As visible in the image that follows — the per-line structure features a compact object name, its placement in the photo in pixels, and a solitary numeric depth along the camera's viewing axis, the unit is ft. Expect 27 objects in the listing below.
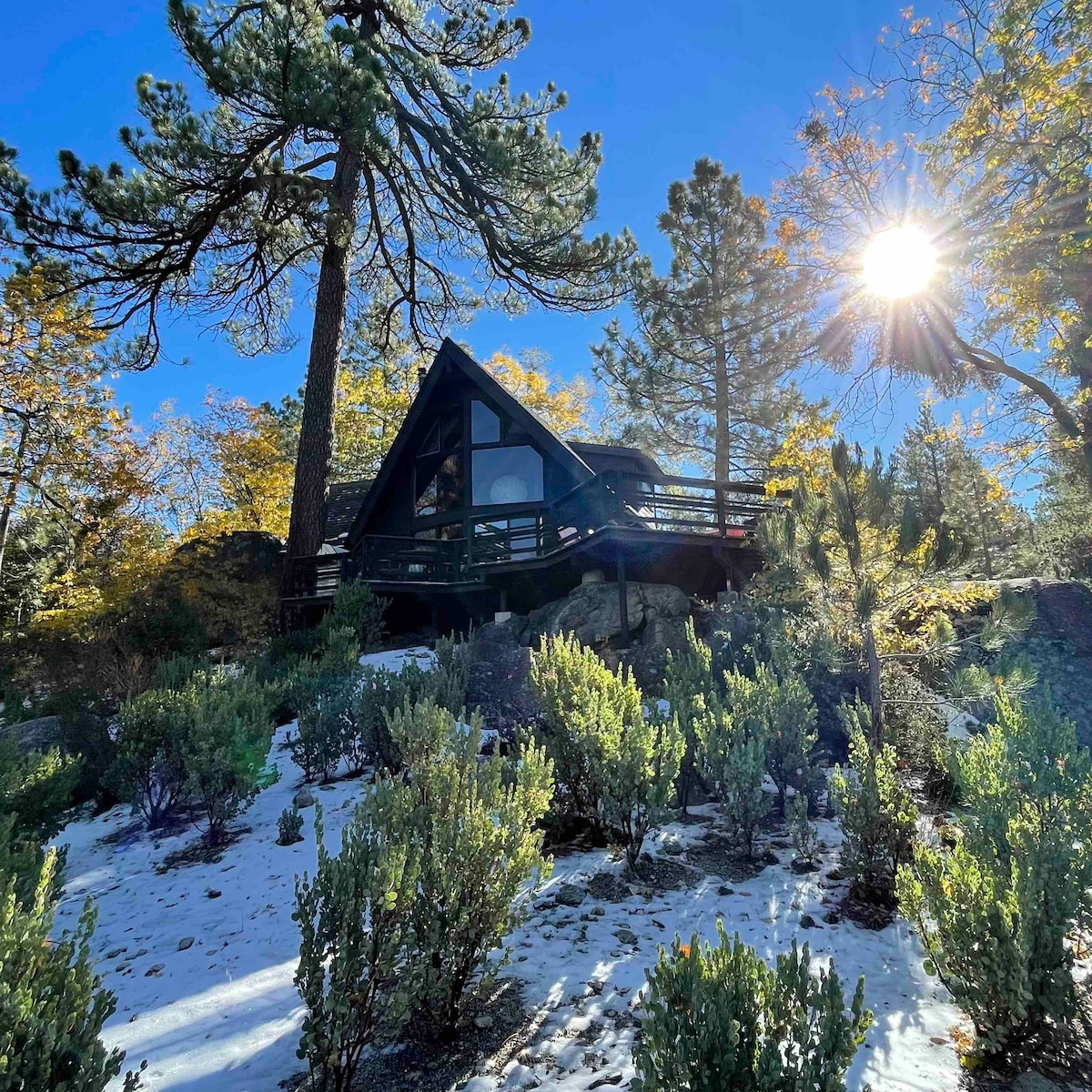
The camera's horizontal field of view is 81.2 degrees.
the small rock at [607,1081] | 8.04
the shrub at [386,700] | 21.97
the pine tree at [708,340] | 65.51
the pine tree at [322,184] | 35.53
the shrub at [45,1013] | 6.46
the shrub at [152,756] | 20.06
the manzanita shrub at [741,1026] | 6.58
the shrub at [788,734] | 17.47
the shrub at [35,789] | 16.53
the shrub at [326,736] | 22.20
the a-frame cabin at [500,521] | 41.09
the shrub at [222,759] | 18.38
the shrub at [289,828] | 17.53
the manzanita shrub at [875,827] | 13.08
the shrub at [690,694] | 17.93
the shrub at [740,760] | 15.13
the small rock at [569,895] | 13.26
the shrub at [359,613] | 41.22
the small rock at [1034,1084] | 7.83
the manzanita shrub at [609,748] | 14.26
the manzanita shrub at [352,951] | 7.89
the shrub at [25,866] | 11.05
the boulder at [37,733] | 28.14
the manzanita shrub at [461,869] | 9.18
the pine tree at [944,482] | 96.27
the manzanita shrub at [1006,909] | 8.37
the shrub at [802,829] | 14.71
